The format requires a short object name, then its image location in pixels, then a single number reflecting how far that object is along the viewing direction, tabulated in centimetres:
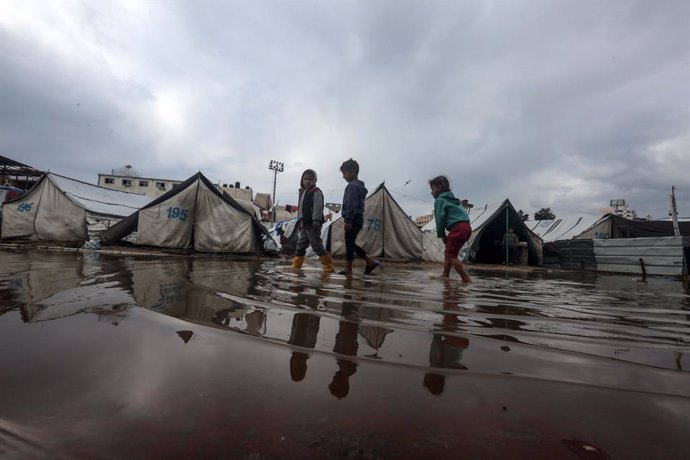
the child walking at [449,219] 456
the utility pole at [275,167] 3758
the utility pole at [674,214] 1314
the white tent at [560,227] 1689
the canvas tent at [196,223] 916
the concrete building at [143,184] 4910
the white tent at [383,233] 1058
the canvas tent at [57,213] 1017
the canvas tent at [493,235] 1153
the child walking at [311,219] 494
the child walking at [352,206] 488
